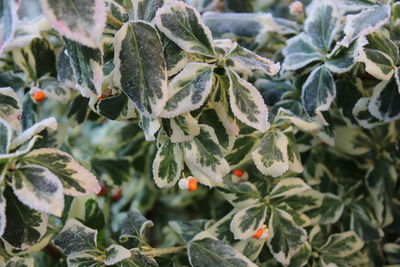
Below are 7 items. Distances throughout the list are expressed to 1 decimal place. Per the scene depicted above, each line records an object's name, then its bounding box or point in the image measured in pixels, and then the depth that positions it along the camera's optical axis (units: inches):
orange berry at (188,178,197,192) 14.9
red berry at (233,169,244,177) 17.3
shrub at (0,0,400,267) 13.8
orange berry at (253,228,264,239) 16.1
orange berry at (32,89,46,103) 16.9
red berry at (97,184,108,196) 20.0
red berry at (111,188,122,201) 23.0
